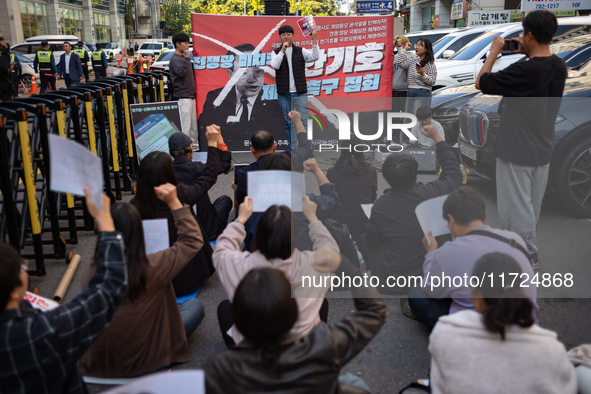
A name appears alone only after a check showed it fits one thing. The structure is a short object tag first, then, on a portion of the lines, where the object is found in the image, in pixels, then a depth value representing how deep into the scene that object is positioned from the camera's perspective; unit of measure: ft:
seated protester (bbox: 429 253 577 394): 6.20
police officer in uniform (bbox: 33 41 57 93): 55.42
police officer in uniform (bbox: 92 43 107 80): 66.69
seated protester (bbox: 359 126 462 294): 10.32
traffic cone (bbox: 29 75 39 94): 57.33
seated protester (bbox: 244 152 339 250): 10.28
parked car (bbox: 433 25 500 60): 45.60
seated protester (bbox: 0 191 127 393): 5.74
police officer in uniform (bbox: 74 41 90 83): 65.48
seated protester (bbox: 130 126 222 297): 10.68
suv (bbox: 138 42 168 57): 118.29
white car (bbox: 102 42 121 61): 117.80
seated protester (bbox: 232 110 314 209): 11.66
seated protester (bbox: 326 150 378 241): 10.72
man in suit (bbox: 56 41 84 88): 56.13
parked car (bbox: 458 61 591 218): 12.75
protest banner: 27.73
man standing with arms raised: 25.99
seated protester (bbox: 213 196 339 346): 8.19
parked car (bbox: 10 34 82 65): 80.69
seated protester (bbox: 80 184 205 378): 8.67
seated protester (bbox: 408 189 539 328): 8.96
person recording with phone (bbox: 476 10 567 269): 10.98
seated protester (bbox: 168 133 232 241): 14.31
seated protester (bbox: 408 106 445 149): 10.32
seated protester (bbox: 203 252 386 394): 5.50
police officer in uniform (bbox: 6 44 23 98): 50.75
